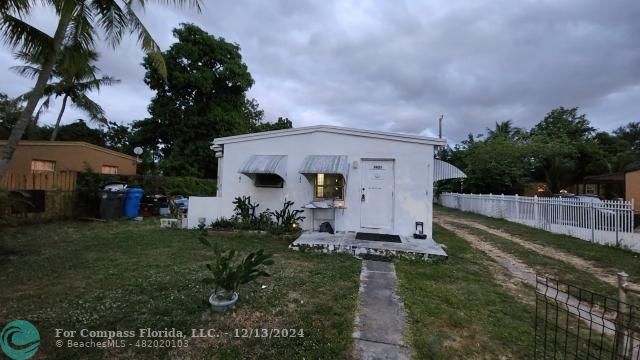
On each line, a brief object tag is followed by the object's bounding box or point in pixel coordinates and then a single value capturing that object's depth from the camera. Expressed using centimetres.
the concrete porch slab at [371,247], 635
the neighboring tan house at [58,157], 1355
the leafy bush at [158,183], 1127
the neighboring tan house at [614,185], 1619
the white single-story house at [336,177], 802
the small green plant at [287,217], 841
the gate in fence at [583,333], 204
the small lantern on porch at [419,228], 798
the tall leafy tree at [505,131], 2944
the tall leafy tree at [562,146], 2275
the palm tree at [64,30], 565
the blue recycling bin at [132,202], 1143
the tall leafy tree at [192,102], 1986
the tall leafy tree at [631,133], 3669
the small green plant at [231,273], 345
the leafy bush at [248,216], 849
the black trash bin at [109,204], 1087
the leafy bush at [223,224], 875
